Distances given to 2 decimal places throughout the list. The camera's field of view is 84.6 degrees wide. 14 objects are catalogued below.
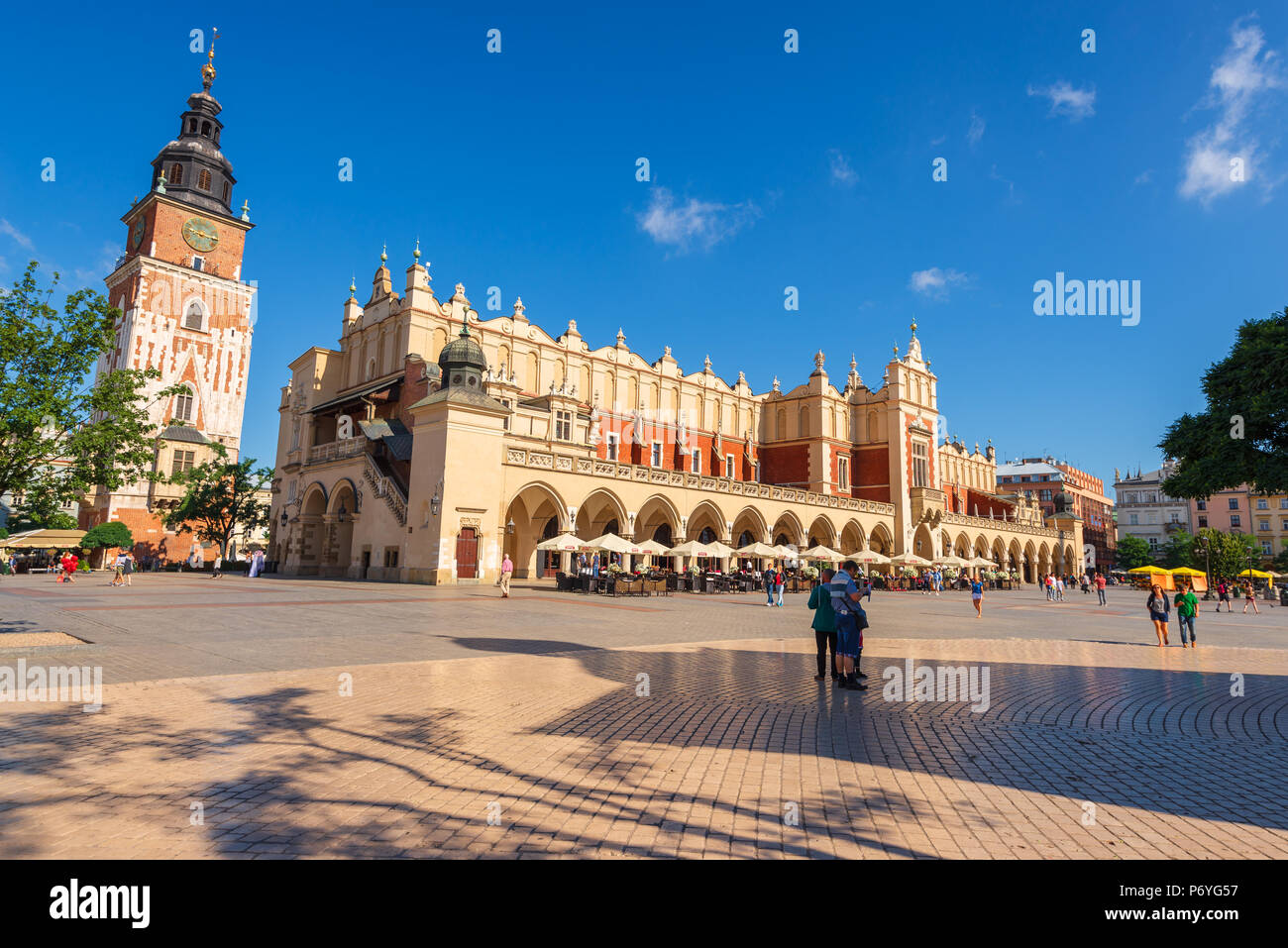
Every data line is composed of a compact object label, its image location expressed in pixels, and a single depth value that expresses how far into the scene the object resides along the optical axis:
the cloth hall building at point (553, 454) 30.20
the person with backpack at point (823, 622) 9.47
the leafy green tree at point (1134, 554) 95.88
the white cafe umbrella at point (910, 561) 45.62
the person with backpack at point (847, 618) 8.98
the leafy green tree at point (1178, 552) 80.18
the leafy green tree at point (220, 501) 47.44
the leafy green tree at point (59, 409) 10.07
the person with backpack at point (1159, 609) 14.80
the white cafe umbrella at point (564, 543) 29.58
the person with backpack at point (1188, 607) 14.77
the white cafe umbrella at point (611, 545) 30.34
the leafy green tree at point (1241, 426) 16.30
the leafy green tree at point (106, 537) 48.53
